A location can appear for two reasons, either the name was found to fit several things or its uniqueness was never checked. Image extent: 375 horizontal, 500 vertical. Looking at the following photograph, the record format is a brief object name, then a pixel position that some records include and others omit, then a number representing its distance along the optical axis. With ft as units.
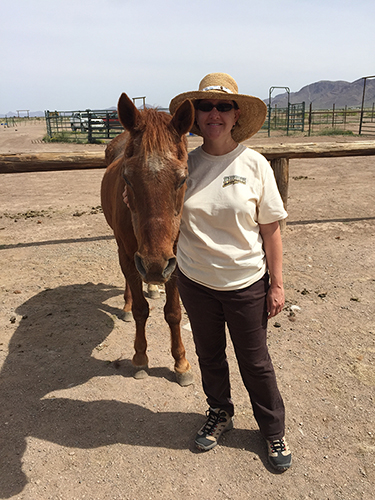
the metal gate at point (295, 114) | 79.59
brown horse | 6.03
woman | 6.39
